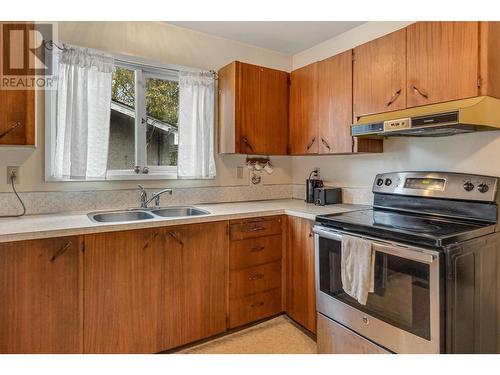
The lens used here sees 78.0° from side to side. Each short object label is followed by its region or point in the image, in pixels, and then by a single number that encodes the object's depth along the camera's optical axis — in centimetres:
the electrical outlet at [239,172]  291
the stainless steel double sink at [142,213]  215
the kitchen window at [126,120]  212
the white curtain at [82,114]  211
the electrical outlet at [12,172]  201
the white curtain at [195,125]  259
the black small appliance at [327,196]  263
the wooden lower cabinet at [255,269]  221
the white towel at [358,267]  163
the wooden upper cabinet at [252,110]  254
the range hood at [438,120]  156
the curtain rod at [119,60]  206
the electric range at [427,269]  142
